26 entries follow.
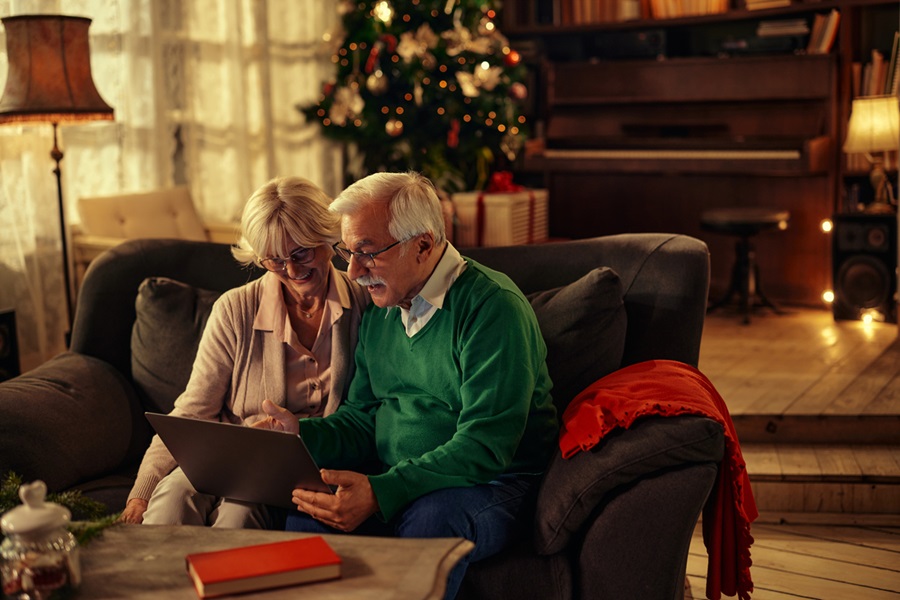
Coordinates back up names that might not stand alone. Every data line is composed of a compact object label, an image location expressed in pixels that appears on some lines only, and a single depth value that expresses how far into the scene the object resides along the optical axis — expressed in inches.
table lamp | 190.1
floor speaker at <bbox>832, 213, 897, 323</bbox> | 197.9
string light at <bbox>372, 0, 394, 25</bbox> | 213.6
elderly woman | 89.3
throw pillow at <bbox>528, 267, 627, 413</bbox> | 92.7
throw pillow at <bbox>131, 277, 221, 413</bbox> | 102.9
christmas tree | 215.0
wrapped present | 217.6
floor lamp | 136.1
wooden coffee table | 60.1
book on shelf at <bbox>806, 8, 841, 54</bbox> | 209.9
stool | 203.2
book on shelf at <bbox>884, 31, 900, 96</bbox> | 199.0
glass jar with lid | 57.0
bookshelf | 214.1
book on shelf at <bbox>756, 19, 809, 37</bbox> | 214.5
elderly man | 78.6
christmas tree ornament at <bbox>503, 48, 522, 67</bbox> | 223.6
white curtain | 162.1
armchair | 163.9
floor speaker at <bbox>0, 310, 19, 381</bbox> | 141.2
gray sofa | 77.4
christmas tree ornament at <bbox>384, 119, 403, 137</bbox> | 215.9
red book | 59.1
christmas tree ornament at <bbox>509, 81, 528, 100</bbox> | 226.1
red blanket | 80.0
